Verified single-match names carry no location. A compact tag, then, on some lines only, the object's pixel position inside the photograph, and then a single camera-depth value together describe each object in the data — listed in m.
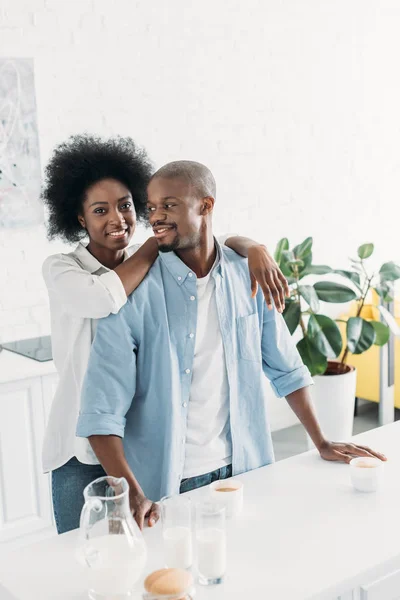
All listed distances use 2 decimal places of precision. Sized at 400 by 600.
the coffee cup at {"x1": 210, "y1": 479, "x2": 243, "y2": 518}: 1.47
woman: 1.70
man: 1.61
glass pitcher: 1.16
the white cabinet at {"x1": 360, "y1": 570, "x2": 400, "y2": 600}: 1.38
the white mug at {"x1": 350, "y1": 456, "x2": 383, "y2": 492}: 1.56
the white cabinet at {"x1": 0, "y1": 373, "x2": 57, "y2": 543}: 2.87
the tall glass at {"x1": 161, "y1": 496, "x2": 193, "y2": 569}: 1.27
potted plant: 3.61
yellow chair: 4.31
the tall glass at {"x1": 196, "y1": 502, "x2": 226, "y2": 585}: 1.24
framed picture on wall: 3.26
